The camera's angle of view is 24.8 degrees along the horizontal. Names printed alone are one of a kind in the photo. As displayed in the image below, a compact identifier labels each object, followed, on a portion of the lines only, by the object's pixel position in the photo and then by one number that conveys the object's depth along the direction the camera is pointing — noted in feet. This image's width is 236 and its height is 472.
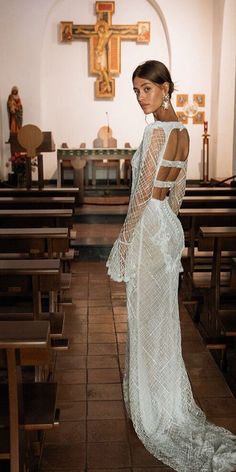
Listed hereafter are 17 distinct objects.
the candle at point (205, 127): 37.19
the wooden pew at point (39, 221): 15.72
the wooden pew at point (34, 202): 18.37
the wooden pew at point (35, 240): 12.14
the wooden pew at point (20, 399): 5.88
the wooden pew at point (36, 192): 20.94
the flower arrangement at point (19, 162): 31.19
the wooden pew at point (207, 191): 20.34
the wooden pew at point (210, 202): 17.80
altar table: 32.78
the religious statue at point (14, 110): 36.91
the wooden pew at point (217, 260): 11.58
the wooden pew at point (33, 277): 9.30
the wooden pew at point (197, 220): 15.01
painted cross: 37.47
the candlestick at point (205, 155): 37.32
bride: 8.21
